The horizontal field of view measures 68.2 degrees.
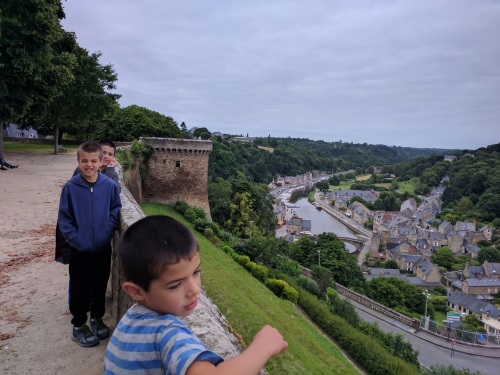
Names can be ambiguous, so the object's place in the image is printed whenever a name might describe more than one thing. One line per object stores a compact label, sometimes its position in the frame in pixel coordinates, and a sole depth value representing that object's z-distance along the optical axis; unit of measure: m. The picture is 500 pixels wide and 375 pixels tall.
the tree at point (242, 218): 29.75
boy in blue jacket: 3.67
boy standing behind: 5.50
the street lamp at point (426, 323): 29.05
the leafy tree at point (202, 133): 78.54
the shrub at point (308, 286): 23.22
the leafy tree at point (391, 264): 53.44
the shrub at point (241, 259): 18.52
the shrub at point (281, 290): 17.20
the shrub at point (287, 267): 24.75
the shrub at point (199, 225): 20.34
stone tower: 21.62
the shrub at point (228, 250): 19.01
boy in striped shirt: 1.63
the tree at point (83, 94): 21.83
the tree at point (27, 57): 13.62
